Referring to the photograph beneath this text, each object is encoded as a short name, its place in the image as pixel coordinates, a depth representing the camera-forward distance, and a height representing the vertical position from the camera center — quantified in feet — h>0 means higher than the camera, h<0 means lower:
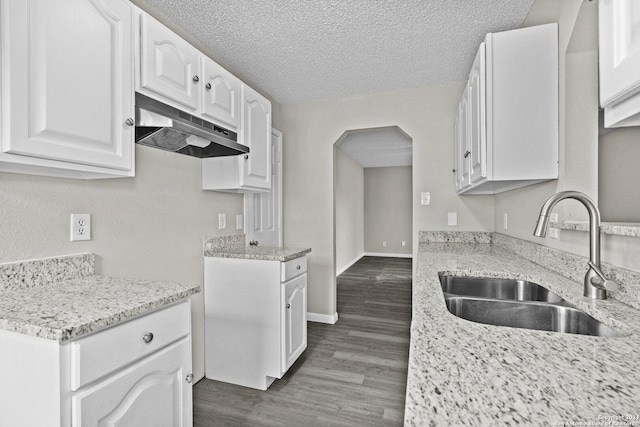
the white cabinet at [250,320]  6.74 -2.36
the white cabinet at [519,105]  5.36 +1.89
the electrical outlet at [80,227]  4.48 -0.19
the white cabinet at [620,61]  1.89 +0.98
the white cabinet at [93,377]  2.73 -1.58
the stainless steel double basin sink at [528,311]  3.15 -1.13
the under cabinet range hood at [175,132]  4.53 +1.29
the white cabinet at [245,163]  7.01 +1.17
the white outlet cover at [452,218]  9.45 -0.16
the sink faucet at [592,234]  3.20 -0.22
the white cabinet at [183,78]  4.61 +2.37
